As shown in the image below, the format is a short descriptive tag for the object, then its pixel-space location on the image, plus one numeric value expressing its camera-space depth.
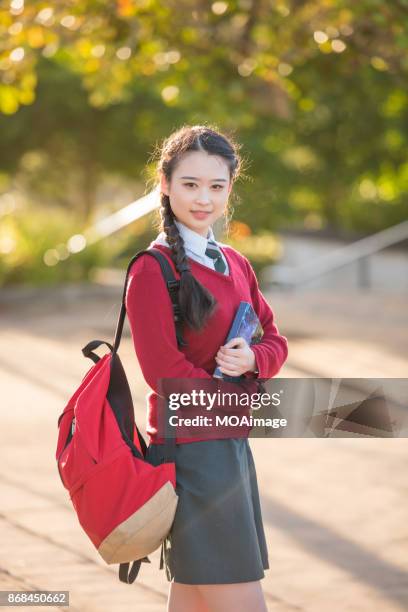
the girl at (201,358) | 5.44
